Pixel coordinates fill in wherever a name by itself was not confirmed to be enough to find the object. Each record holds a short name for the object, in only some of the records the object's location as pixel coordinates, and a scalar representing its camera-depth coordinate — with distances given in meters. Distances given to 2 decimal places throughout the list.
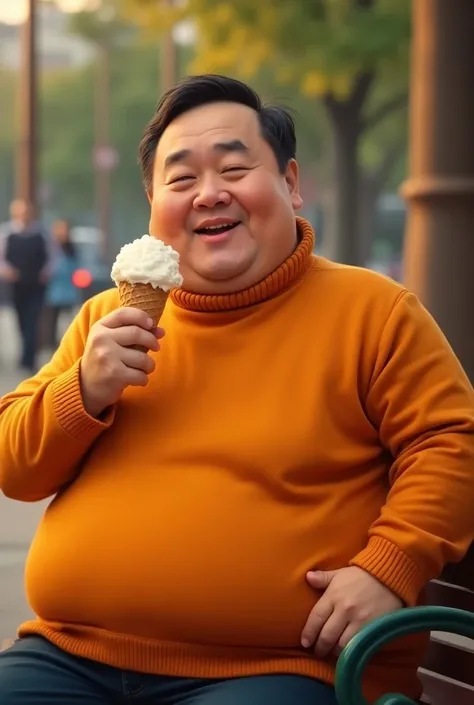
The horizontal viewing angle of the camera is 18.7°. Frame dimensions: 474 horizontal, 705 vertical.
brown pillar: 6.06
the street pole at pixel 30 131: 19.39
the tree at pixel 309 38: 16.86
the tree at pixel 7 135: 65.50
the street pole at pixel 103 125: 45.91
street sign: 34.78
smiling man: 2.39
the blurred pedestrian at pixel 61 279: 16.41
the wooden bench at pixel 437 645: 2.17
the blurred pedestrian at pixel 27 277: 14.63
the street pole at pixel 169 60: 31.77
